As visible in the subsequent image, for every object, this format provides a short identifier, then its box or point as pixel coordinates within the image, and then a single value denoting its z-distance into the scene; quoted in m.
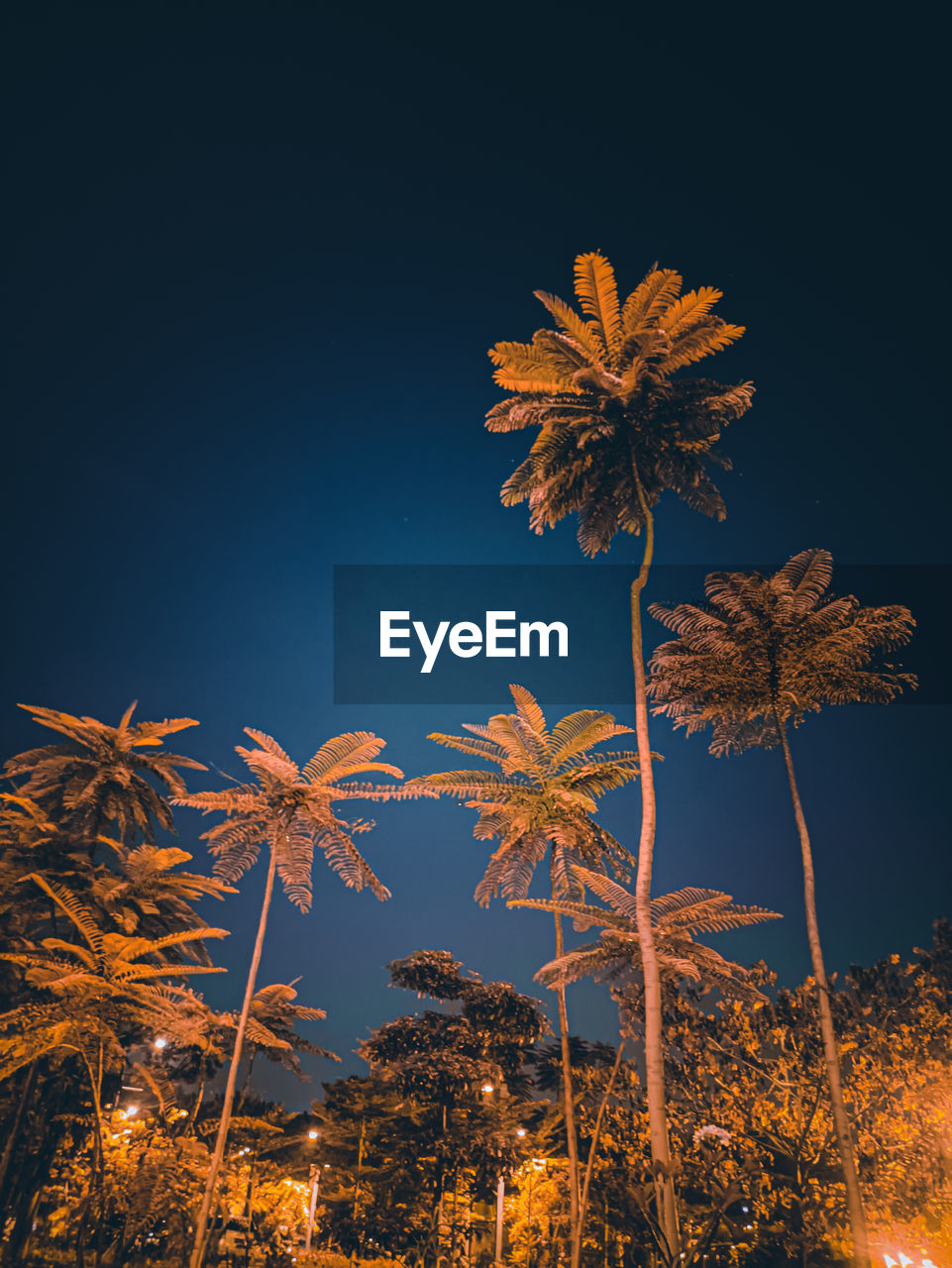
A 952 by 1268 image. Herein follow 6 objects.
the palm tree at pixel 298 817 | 17.05
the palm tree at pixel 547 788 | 18.45
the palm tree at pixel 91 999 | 14.98
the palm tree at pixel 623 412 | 15.49
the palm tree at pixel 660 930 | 17.03
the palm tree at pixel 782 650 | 18.81
